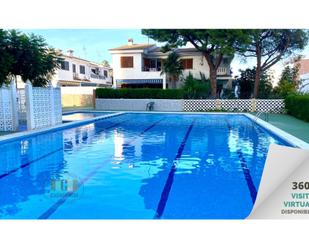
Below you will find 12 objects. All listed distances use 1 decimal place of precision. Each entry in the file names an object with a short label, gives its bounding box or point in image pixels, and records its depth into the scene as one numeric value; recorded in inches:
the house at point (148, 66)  1246.3
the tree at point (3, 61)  473.1
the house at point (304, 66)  1665.0
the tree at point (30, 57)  571.2
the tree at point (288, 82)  957.2
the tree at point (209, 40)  912.3
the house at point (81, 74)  1589.3
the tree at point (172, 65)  1157.8
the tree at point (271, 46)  966.4
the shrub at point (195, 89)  1038.4
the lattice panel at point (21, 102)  555.0
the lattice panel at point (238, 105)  958.4
